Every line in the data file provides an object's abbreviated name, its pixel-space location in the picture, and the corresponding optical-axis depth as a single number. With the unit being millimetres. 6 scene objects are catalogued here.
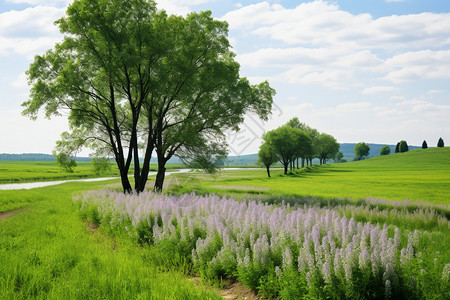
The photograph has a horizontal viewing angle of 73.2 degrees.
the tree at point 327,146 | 122062
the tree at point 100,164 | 22969
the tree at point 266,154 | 68062
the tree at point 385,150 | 182950
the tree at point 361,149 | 171375
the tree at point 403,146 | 146625
